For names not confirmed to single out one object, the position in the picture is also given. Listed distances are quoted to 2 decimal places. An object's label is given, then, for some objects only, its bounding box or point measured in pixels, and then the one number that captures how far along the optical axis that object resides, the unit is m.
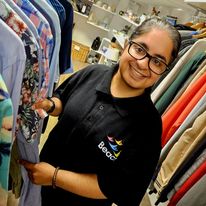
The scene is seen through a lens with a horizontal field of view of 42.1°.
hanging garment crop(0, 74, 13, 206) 0.52
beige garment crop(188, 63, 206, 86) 1.35
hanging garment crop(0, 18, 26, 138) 0.60
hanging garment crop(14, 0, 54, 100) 0.79
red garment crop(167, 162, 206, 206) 1.10
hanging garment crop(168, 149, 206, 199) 1.13
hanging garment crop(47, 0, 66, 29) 1.25
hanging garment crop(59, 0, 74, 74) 1.43
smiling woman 0.85
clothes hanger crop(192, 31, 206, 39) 1.80
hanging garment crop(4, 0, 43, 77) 0.70
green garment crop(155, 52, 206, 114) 1.46
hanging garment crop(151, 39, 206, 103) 1.51
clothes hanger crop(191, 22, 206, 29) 2.12
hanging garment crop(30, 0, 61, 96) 0.92
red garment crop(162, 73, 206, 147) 1.32
